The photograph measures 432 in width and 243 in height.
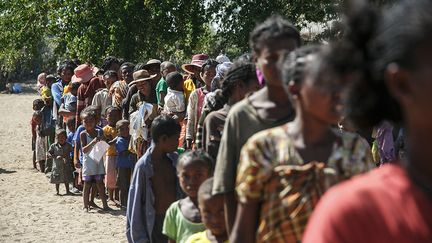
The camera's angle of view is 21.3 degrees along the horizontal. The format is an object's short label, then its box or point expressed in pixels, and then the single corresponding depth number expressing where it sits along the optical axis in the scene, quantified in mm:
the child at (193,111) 11744
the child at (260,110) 4708
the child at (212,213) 5615
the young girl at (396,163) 2413
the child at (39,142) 20284
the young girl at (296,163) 3969
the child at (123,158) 14524
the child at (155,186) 7385
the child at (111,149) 14792
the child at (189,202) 6363
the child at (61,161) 16689
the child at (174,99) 13296
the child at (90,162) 14814
